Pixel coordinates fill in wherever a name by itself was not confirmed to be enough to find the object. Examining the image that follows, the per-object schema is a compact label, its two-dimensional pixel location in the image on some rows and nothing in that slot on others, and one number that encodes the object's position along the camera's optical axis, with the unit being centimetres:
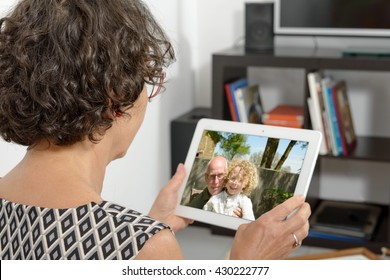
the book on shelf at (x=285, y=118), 300
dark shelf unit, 283
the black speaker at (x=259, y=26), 316
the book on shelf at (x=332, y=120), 294
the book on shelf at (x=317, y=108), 289
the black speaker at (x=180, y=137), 318
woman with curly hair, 96
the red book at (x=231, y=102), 305
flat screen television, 296
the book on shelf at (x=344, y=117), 298
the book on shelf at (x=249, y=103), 304
